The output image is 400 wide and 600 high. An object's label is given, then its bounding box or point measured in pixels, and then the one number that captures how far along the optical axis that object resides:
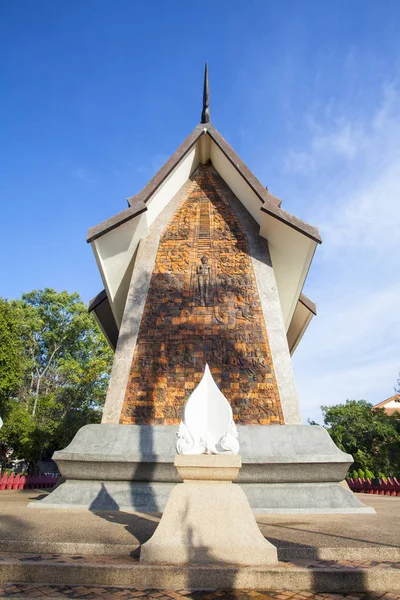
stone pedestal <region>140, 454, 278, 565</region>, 2.86
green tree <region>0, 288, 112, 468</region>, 21.06
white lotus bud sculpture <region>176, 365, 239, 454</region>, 3.33
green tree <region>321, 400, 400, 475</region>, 29.55
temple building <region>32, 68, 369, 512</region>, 5.73
